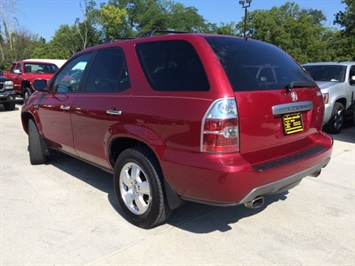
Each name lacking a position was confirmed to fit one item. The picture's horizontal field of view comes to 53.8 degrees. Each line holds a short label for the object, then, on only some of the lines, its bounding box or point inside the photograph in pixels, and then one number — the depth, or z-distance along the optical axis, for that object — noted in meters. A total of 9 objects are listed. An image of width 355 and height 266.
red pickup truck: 14.44
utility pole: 22.94
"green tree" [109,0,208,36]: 55.44
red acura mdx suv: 2.64
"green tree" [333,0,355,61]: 20.30
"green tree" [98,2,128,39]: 50.31
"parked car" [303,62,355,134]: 7.86
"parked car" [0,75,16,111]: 12.19
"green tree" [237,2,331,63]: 37.62
